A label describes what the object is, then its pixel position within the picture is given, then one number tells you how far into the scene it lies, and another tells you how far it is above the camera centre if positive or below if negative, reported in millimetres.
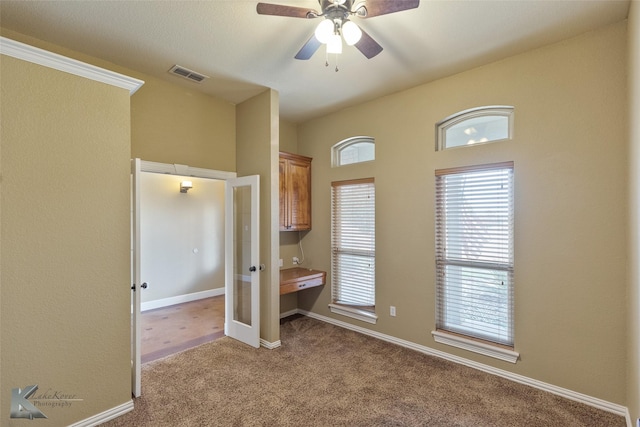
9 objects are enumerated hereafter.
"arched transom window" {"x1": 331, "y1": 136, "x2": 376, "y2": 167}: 4070 +911
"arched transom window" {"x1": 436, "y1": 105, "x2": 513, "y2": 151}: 2955 +919
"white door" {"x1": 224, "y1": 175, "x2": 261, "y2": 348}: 3596 -586
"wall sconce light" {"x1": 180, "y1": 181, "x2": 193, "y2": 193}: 5801 +578
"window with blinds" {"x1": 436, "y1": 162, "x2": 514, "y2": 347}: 2906 -409
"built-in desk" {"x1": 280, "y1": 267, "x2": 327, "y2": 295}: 3885 -898
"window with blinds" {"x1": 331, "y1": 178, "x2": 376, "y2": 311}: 4000 -419
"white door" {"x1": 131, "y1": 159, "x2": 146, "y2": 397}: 2598 -607
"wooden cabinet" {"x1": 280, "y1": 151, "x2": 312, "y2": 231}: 4266 +330
